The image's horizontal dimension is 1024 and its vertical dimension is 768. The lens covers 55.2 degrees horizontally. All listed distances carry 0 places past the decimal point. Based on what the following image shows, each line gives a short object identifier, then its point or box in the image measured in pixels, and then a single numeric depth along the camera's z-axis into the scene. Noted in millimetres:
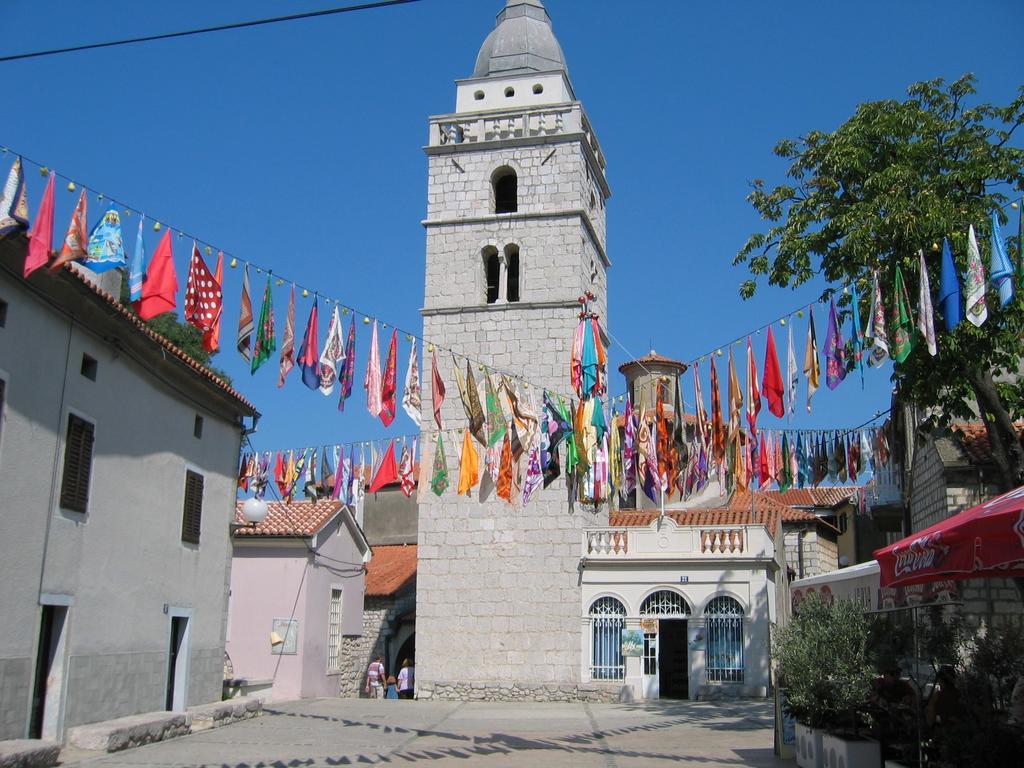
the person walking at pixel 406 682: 27823
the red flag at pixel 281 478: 25592
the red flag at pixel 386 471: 24250
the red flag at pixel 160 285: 11508
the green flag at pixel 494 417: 18438
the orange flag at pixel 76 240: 10523
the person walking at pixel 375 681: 27297
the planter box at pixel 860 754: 9789
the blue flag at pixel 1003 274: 11922
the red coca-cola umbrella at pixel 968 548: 7977
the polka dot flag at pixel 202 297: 12148
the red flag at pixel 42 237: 10234
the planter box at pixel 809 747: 10898
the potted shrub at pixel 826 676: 10156
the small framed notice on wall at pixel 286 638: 23531
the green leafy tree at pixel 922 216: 13930
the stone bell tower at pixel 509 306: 26250
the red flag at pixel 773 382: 15594
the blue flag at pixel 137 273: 11344
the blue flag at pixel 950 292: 12344
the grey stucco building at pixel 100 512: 12516
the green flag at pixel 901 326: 12930
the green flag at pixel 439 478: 23005
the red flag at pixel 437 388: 18000
